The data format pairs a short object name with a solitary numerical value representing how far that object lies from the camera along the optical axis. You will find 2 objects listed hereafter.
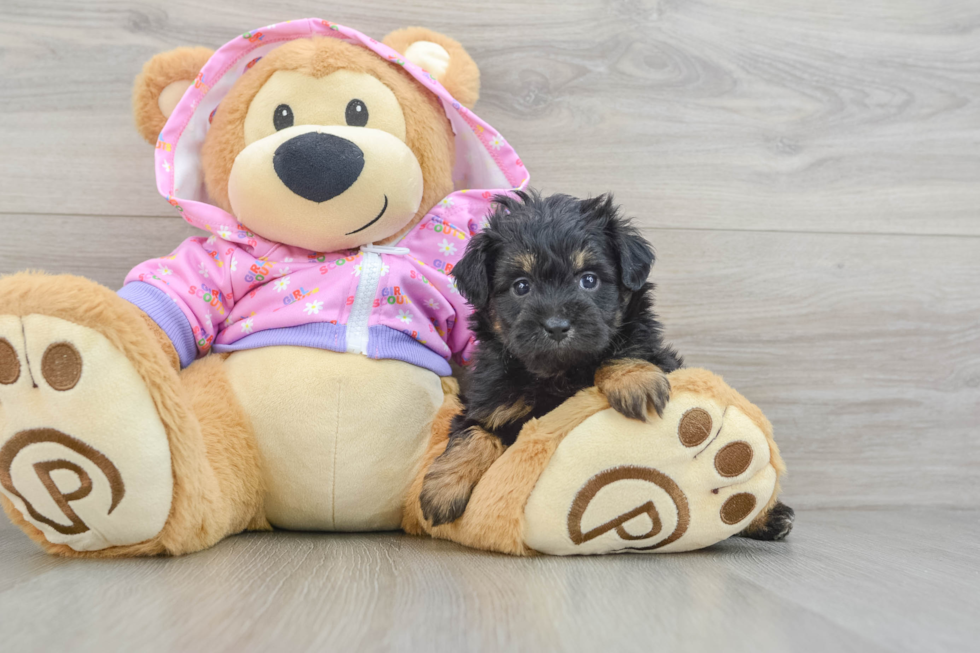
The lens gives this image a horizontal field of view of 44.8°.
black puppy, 0.67
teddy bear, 0.65
